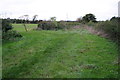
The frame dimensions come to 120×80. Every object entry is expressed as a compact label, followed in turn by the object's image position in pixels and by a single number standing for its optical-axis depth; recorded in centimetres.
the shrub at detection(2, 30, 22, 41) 774
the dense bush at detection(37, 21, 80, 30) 1817
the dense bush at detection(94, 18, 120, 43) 697
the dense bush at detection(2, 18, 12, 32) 809
